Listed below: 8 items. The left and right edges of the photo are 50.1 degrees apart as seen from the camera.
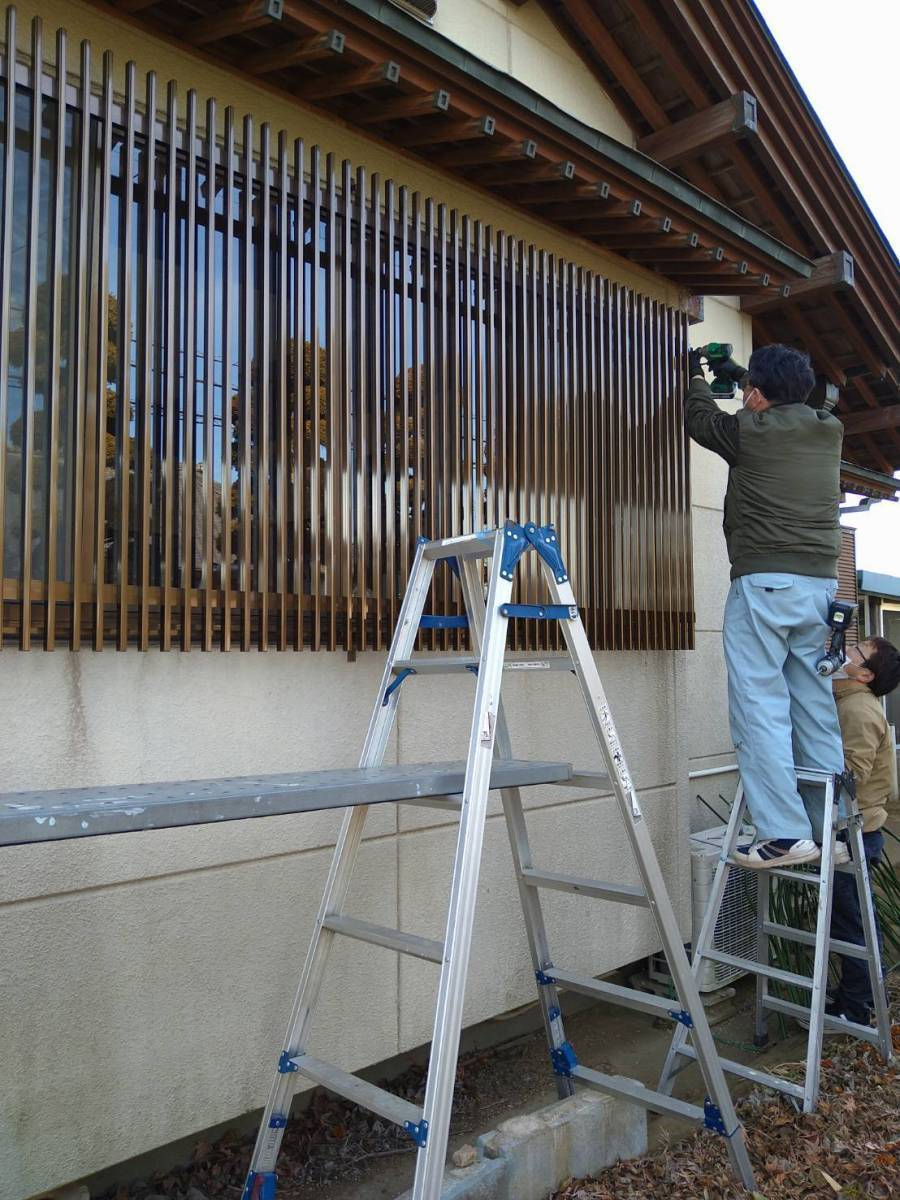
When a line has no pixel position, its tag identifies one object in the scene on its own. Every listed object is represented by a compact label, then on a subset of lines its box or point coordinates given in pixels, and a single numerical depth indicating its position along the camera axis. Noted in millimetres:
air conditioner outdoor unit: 4484
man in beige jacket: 3997
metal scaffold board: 1653
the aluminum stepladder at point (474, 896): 2199
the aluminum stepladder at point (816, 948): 3303
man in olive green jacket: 3510
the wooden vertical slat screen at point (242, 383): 2635
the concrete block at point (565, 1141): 2635
